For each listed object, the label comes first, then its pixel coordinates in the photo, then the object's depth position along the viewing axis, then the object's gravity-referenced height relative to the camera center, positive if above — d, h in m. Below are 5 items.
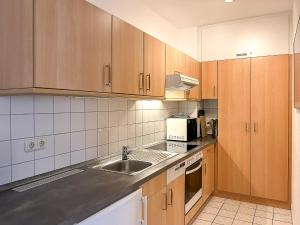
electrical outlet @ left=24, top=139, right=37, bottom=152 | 1.60 -0.23
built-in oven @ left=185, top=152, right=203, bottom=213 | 2.56 -0.78
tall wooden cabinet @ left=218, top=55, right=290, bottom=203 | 3.17 -0.22
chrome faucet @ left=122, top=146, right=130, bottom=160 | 2.31 -0.40
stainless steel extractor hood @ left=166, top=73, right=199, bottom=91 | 2.56 +0.31
